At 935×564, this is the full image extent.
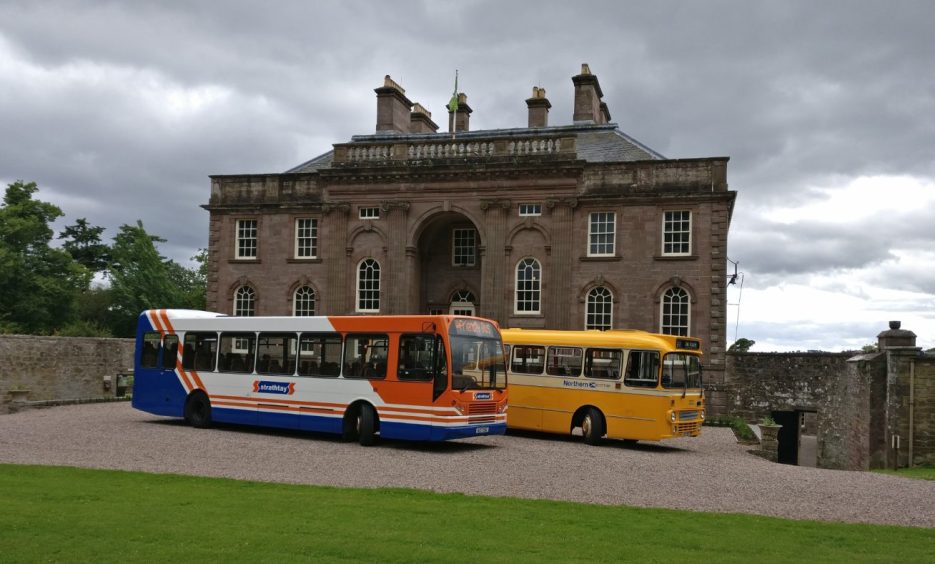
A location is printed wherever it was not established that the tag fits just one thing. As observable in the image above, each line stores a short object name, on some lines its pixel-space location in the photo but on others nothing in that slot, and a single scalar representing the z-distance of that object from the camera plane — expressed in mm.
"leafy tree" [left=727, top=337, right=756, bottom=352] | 60056
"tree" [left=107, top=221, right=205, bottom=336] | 62375
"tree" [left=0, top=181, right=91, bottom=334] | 48281
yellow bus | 18969
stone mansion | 30297
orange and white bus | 17312
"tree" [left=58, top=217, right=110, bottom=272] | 62812
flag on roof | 36812
